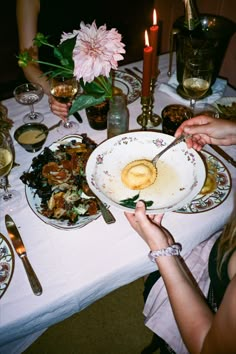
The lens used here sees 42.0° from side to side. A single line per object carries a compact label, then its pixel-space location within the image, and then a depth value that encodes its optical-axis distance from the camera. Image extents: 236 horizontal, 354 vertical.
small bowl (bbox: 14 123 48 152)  1.43
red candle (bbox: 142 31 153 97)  1.22
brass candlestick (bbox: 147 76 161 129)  1.60
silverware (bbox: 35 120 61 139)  1.60
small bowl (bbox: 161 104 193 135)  1.48
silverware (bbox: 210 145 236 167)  1.40
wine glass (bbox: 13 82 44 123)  1.64
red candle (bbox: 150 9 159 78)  1.25
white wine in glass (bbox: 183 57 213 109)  1.54
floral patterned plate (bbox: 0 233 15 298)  1.00
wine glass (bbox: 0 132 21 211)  1.19
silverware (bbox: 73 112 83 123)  1.64
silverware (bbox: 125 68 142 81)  1.86
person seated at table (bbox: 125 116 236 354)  0.92
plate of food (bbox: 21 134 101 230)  1.15
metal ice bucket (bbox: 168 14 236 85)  1.54
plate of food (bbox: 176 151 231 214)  1.21
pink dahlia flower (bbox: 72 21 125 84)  1.09
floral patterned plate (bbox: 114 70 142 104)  1.75
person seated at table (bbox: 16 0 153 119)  2.16
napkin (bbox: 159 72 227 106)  1.74
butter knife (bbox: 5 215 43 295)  1.00
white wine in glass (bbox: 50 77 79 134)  1.58
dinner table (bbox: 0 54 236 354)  0.99
